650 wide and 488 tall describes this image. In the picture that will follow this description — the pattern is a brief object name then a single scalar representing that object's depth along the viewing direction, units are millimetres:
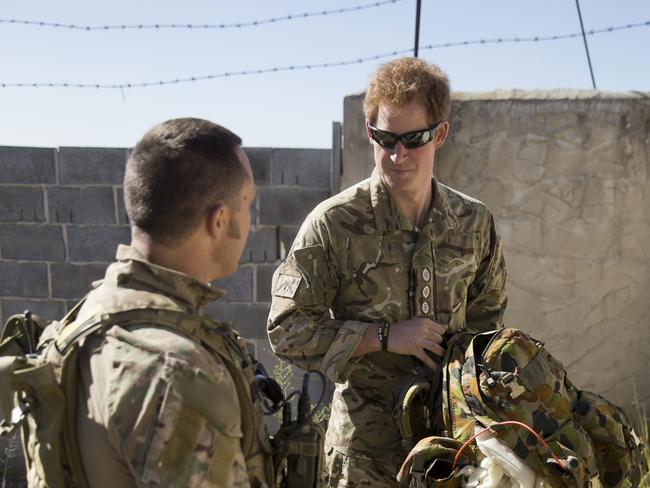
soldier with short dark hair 1151
